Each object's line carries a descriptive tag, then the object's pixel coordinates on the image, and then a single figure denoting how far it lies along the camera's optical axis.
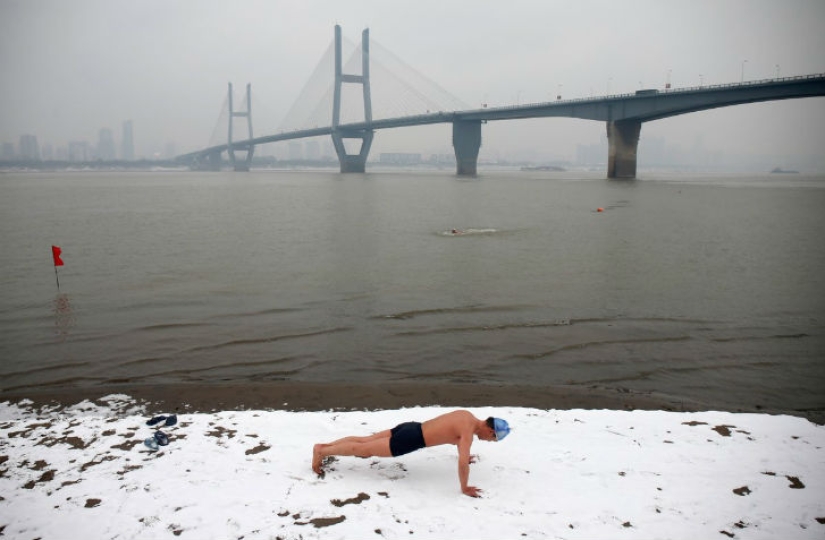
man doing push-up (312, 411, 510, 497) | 4.40
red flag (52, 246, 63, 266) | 12.48
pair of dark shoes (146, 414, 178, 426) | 5.49
